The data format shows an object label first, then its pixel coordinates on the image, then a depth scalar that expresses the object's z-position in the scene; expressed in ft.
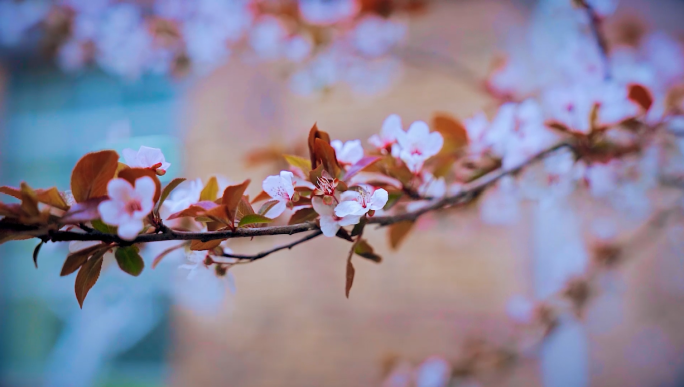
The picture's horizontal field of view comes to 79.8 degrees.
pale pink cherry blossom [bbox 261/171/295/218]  1.33
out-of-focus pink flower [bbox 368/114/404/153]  1.61
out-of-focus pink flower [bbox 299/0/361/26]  3.97
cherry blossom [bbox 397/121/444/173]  1.55
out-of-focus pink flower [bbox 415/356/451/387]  4.15
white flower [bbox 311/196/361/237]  1.27
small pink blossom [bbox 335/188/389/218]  1.26
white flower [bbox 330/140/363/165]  1.56
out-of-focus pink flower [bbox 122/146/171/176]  1.31
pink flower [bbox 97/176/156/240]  1.09
